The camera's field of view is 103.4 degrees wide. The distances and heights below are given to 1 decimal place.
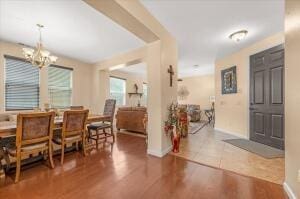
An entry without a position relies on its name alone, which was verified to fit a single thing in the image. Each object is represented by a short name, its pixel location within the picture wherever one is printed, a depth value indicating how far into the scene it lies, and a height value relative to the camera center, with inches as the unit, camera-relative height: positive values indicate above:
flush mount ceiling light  98.0 +55.1
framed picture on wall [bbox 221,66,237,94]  142.9 +24.5
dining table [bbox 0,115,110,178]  62.9 -17.7
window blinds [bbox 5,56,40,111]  114.4 +14.5
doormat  89.2 -40.6
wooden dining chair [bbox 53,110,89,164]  80.1 -20.9
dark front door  97.9 +2.8
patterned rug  158.6 -42.0
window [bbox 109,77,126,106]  201.1 +17.5
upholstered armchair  228.8 -24.5
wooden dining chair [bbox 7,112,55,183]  62.5 -20.5
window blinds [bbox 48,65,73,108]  140.2 +15.9
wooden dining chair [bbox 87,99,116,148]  114.7 -24.9
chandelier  85.7 +32.3
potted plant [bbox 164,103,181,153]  93.6 -22.3
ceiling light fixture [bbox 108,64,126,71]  148.2 +42.6
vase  93.7 -33.9
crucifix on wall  99.3 +23.2
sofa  145.0 -25.1
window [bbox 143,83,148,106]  256.1 +16.3
